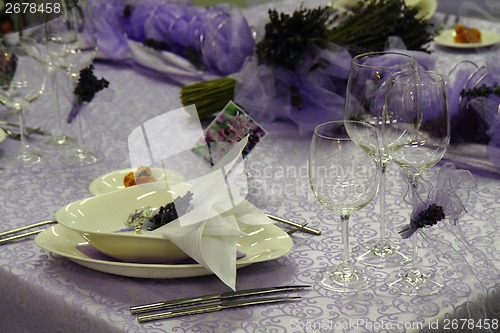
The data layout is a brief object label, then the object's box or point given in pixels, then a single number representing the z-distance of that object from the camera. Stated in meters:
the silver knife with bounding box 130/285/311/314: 1.58
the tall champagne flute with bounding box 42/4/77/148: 2.06
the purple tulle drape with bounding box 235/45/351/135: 2.12
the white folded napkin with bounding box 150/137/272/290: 1.60
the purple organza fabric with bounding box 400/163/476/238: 1.59
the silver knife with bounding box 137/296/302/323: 1.57
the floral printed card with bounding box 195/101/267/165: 1.79
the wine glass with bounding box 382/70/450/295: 1.59
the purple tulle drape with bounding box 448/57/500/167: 1.94
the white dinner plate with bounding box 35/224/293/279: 1.63
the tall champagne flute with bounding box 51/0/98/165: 2.06
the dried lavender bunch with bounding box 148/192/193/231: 1.66
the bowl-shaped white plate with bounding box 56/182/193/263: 1.63
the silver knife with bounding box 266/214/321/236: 1.75
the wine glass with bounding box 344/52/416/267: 1.66
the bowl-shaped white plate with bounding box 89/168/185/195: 1.84
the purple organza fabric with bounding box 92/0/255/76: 2.31
